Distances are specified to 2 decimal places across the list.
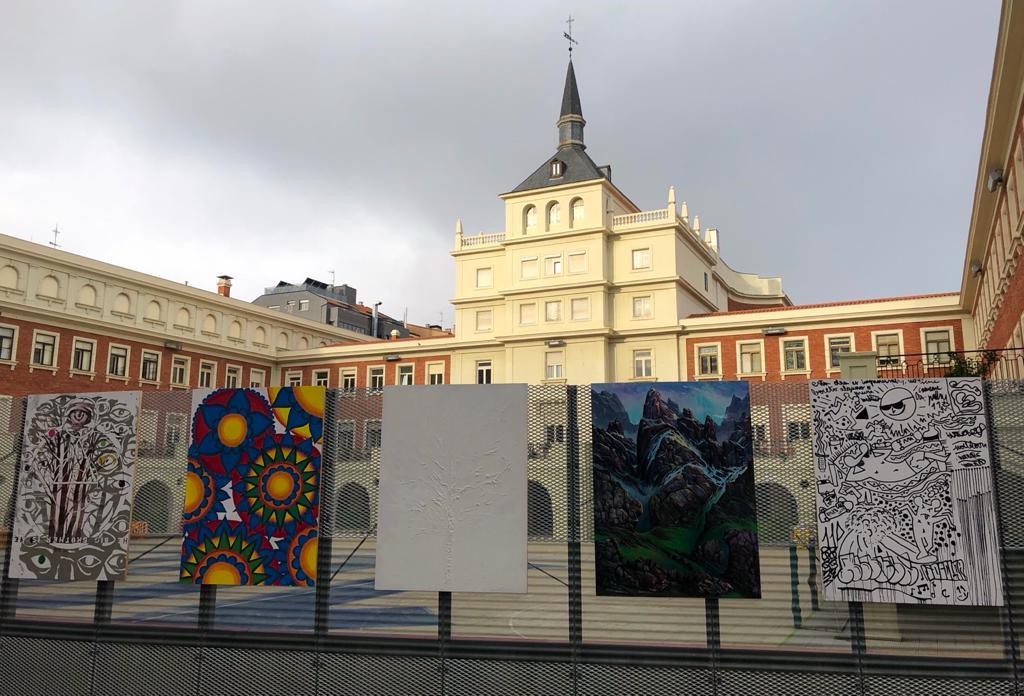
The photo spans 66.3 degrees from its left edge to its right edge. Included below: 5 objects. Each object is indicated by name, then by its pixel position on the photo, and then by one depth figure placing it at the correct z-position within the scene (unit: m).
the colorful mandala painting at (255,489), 7.48
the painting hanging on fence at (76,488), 7.98
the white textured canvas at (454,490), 7.10
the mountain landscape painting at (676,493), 6.86
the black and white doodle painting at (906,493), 6.54
